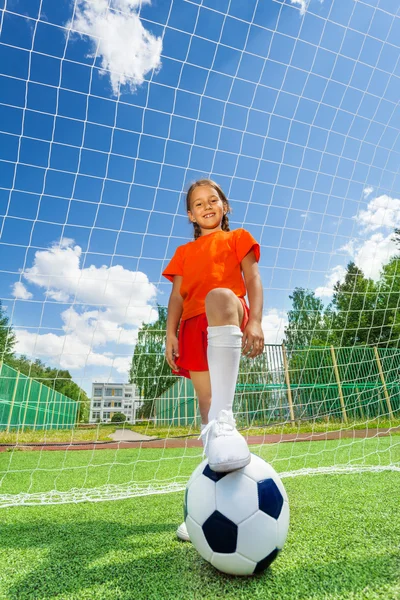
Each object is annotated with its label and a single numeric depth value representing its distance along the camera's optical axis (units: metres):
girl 1.24
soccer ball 1.09
